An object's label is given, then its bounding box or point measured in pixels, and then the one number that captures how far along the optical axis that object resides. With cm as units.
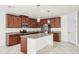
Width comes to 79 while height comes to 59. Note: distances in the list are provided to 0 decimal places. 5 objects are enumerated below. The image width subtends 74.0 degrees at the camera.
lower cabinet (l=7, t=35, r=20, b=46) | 372
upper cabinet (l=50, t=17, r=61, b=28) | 532
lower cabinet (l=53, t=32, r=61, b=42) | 513
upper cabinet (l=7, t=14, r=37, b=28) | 408
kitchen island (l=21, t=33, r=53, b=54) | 227
